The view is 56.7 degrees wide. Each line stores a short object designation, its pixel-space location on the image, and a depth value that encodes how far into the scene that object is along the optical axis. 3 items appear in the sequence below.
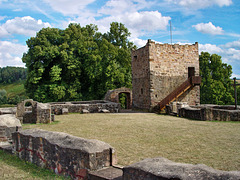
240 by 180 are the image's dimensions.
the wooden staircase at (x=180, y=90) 16.85
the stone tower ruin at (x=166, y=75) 17.30
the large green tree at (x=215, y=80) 27.95
